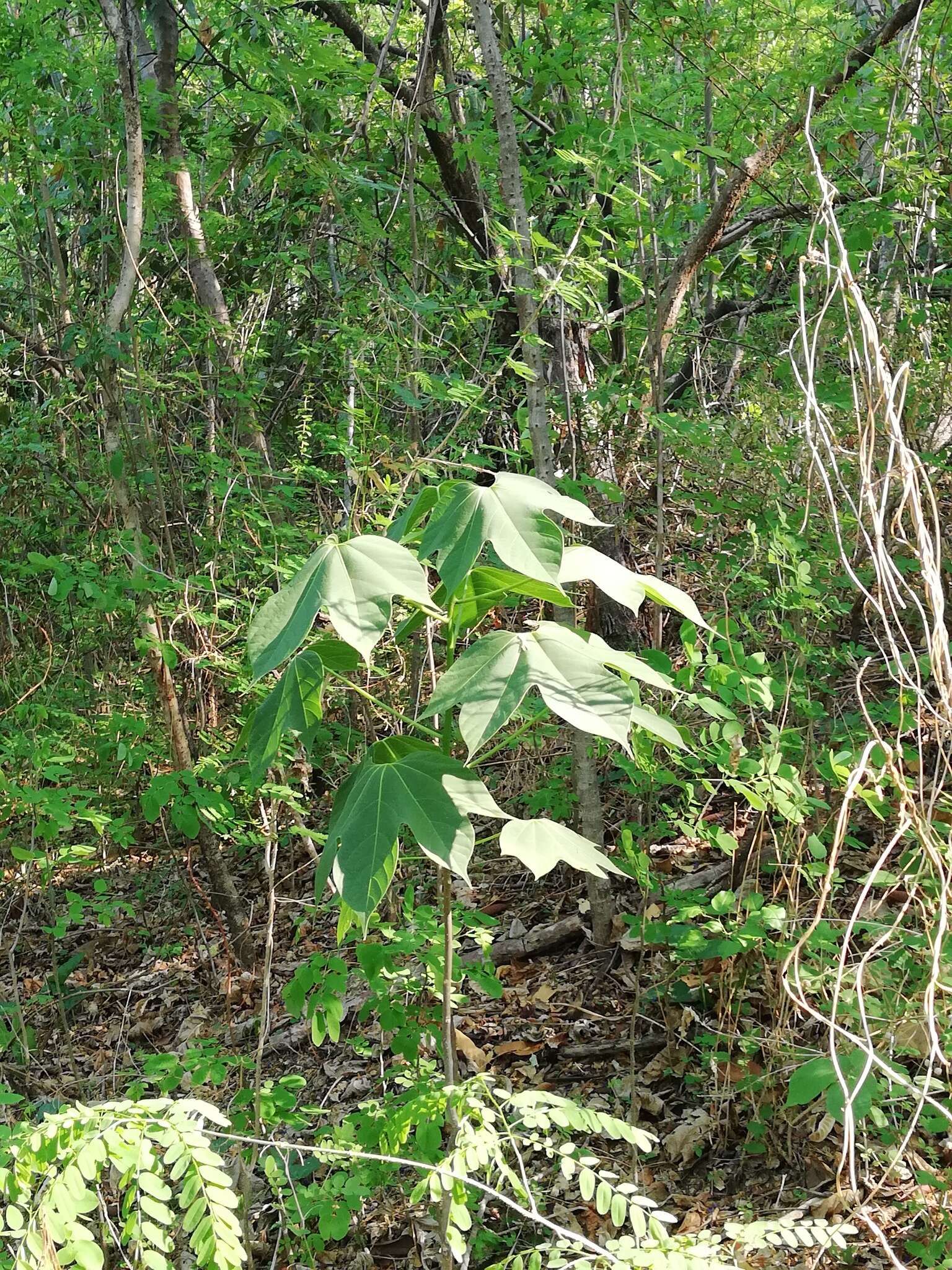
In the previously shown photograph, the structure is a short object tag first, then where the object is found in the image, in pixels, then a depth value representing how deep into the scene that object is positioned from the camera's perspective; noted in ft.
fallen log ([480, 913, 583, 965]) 12.39
